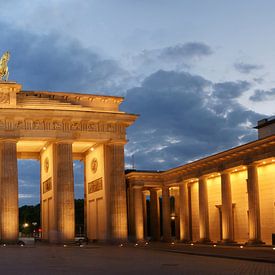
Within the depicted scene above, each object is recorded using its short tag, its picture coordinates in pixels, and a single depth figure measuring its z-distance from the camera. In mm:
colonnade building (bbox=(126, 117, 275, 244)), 50812
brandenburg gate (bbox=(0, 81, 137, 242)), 56094
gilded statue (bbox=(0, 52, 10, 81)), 59125
